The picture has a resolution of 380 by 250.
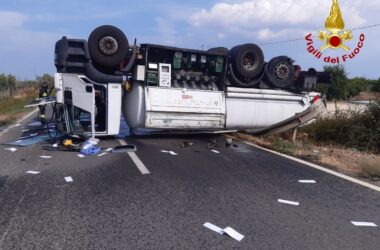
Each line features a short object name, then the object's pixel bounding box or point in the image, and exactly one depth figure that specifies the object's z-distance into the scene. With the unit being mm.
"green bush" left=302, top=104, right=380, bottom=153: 9648
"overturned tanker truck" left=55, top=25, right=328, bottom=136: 8812
